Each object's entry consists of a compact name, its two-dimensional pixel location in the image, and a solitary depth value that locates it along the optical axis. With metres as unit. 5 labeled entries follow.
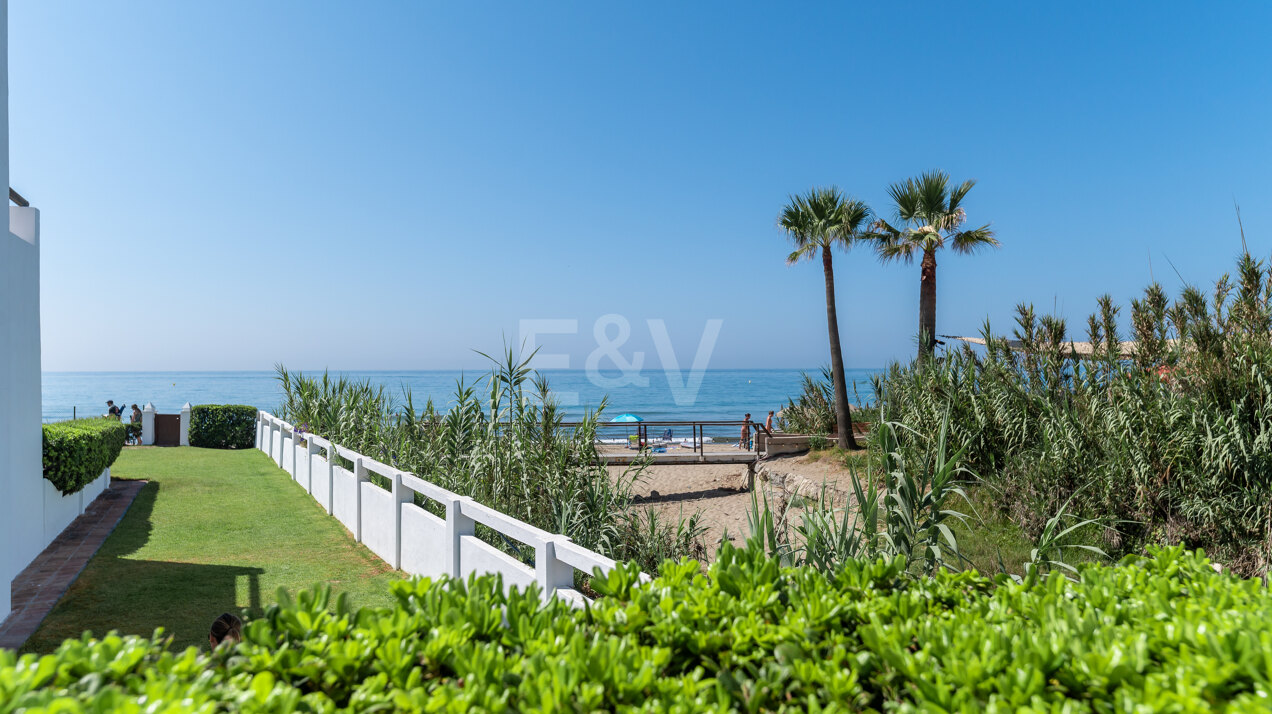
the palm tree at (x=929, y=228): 16.80
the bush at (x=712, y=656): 1.43
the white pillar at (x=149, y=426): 19.12
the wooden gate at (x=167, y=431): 19.69
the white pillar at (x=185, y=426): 19.23
